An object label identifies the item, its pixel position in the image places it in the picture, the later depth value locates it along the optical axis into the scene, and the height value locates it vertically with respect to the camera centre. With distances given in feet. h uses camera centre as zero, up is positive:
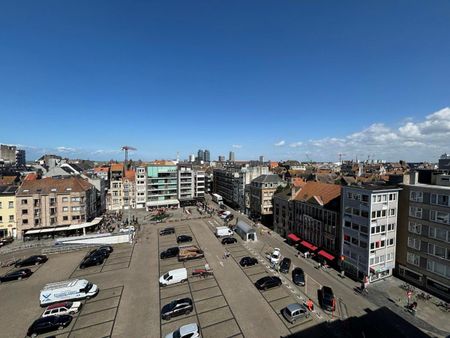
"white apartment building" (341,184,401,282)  133.27 -39.93
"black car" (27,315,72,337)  93.45 -68.32
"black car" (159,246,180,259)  167.03 -67.54
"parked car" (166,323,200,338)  87.61 -65.62
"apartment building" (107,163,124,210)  336.35 -51.39
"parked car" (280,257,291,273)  145.16 -66.45
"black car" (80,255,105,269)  154.71 -69.67
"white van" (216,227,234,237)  213.66 -65.78
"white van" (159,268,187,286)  129.59 -66.66
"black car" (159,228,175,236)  224.33 -69.82
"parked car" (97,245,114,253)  178.26 -69.65
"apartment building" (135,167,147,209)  343.05 -38.72
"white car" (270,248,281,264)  157.71 -66.93
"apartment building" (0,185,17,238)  211.61 -51.90
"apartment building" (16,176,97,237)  216.95 -43.29
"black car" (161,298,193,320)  101.71 -66.68
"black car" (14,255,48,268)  158.71 -71.63
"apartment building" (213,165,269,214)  321.11 -32.06
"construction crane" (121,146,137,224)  337.72 -54.84
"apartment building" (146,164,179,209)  341.62 -38.41
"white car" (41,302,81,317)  101.96 -67.79
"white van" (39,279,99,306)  113.09 -66.87
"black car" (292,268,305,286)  130.31 -66.50
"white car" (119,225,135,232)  225.93 -69.29
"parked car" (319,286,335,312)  107.94 -65.96
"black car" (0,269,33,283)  136.77 -70.97
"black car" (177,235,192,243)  199.52 -67.77
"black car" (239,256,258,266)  154.20 -67.02
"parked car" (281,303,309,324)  99.09 -65.61
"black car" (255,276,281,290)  124.04 -65.86
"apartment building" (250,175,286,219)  262.67 -34.32
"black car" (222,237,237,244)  196.30 -67.42
